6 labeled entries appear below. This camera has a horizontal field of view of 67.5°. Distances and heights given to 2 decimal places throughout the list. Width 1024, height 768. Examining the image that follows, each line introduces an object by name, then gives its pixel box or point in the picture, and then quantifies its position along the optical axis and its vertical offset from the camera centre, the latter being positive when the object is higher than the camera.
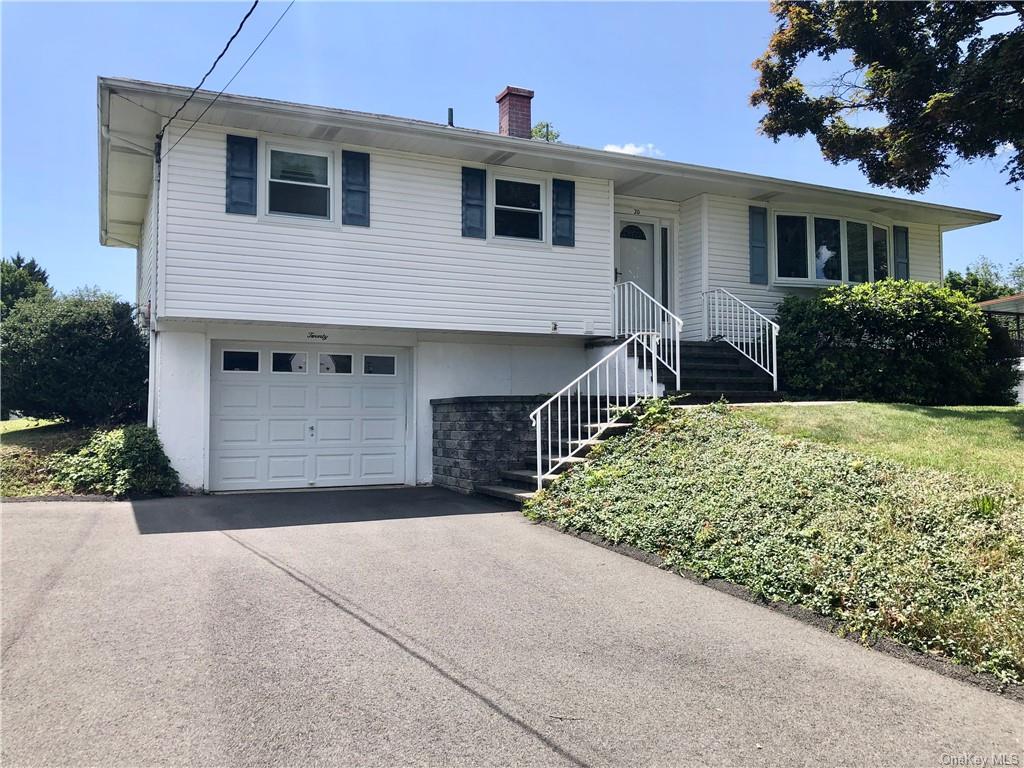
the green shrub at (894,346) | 11.33 +0.98
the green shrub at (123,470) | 10.00 -0.74
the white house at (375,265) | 10.08 +2.22
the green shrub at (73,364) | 12.35 +0.82
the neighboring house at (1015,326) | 12.79 +1.61
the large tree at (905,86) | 9.81 +4.86
